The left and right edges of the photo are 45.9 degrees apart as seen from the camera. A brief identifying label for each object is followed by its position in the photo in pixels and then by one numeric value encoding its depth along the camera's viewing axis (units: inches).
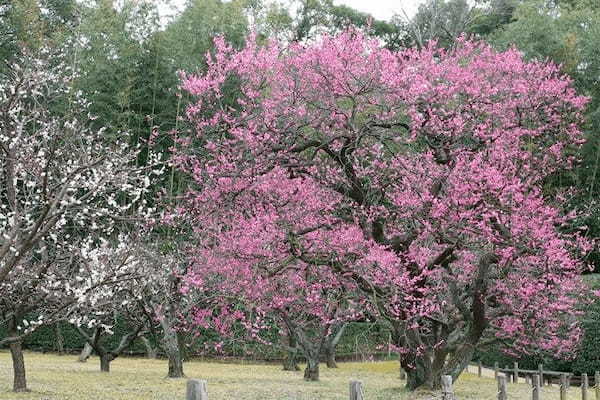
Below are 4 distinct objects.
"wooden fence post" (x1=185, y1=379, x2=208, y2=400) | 191.6
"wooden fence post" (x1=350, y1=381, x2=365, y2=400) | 270.5
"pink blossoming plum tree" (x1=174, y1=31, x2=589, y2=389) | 596.7
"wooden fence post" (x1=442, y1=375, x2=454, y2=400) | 369.1
